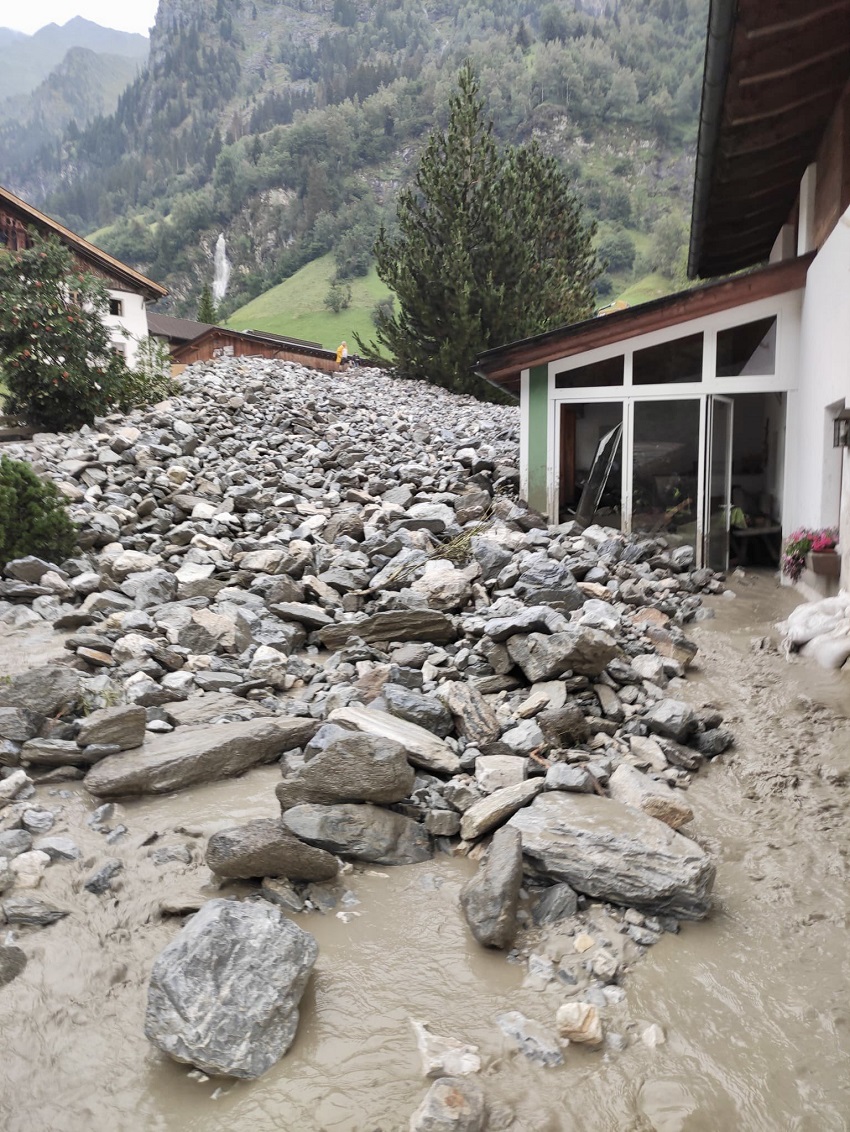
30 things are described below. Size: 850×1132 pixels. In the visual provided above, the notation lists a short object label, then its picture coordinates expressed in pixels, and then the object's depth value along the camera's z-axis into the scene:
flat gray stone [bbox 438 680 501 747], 5.21
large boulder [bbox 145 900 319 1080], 2.81
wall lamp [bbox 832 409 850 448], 7.01
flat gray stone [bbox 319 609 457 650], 6.95
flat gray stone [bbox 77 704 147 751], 4.83
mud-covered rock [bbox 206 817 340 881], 3.68
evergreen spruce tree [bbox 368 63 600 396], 23.02
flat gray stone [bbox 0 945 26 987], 3.17
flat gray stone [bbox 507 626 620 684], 5.79
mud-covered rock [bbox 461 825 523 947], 3.47
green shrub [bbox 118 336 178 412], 17.00
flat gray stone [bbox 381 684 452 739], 5.33
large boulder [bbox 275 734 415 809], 4.28
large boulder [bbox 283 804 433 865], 4.09
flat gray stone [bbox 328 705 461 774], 4.81
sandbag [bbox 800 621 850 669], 6.29
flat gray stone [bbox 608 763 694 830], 4.36
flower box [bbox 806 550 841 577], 7.62
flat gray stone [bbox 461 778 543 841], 4.27
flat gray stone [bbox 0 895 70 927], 3.47
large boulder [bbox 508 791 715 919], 3.66
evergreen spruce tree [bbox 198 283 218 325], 50.44
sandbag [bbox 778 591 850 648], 6.67
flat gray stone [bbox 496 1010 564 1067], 2.88
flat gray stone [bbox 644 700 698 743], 5.34
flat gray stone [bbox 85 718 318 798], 4.56
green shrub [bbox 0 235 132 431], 15.70
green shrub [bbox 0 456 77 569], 8.87
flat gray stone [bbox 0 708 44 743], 4.86
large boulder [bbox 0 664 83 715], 5.16
